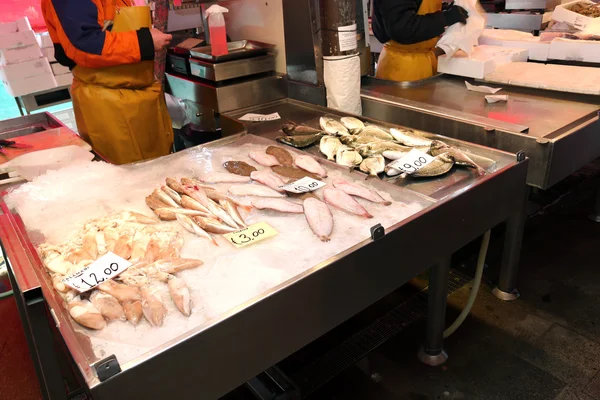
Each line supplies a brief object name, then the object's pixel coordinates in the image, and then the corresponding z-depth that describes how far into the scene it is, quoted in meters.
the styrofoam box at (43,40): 4.63
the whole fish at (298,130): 2.09
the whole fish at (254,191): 1.58
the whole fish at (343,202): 1.44
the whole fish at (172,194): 1.54
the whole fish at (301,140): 2.00
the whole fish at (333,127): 2.06
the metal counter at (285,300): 0.99
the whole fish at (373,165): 1.69
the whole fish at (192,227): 1.37
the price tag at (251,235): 1.33
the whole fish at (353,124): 2.08
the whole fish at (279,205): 1.47
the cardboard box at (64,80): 4.87
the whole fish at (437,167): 1.64
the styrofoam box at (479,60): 2.73
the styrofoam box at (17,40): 4.41
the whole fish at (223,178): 1.70
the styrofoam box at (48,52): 4.70
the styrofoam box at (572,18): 3.33
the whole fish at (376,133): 1.98
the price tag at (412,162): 1.67
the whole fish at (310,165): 1.72
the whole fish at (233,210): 1.43
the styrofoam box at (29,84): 4.59
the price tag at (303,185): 1.57
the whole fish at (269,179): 1.63
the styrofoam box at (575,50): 2.88
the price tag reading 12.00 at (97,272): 1.15
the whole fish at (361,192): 1.50
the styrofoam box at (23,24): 4.44
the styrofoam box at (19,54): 4.46
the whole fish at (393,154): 1.79
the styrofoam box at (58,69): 4.81
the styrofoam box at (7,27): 4.39
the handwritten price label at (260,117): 2.42
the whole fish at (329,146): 1.87
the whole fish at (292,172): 1.71
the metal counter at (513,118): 1.96
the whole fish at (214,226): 1.40
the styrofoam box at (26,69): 4.49
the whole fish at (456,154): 1.69
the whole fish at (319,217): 1.34
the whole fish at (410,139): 1.89
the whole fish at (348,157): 1.77
